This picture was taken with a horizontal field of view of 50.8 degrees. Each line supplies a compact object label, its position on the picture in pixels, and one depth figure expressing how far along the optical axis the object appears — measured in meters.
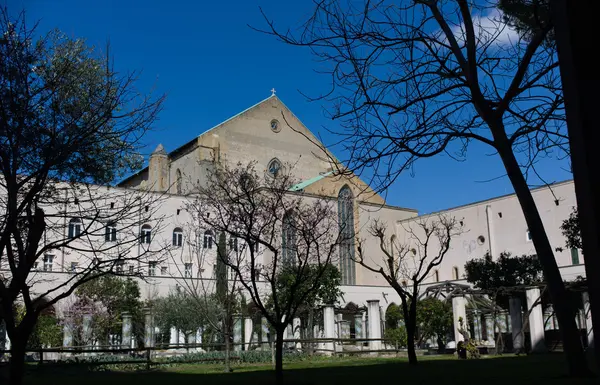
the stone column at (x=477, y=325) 32.34
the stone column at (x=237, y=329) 29.64
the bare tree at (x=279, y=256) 12.02
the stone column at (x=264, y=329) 34.85
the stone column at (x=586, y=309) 25.20
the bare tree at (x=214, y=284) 24.44
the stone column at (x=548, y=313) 34.01
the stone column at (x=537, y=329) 27.66
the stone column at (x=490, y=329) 31.42
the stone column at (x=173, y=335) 35.75
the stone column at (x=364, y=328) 35.19
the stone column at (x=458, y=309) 31.14
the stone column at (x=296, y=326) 34.53
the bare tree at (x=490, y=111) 8.94
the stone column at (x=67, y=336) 32.18
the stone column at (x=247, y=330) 31.62
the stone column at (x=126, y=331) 29.23
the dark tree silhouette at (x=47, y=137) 9.62
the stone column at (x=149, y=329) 29.25
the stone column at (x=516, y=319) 29.75
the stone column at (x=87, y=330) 31.75
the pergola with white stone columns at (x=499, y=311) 27.72
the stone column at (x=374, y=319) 32.78
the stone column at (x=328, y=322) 30.61
